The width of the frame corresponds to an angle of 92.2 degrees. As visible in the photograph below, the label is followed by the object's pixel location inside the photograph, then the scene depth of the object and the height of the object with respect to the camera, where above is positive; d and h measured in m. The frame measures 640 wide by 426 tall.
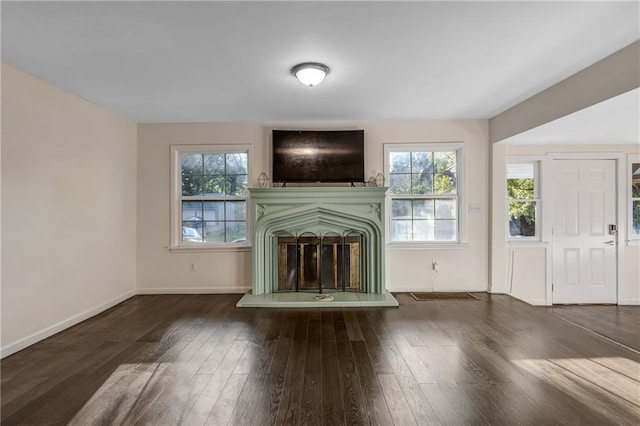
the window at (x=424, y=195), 4.57 +0.25
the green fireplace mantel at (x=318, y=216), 4.20 -0.05
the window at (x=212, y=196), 4.56 +0.24
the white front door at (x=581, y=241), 4.52 -0.42
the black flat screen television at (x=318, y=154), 4.30 +0.81
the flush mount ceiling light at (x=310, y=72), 2.66 +1.23
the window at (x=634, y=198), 4.52 +0.21
